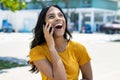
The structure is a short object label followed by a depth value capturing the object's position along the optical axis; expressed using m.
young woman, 2.81
